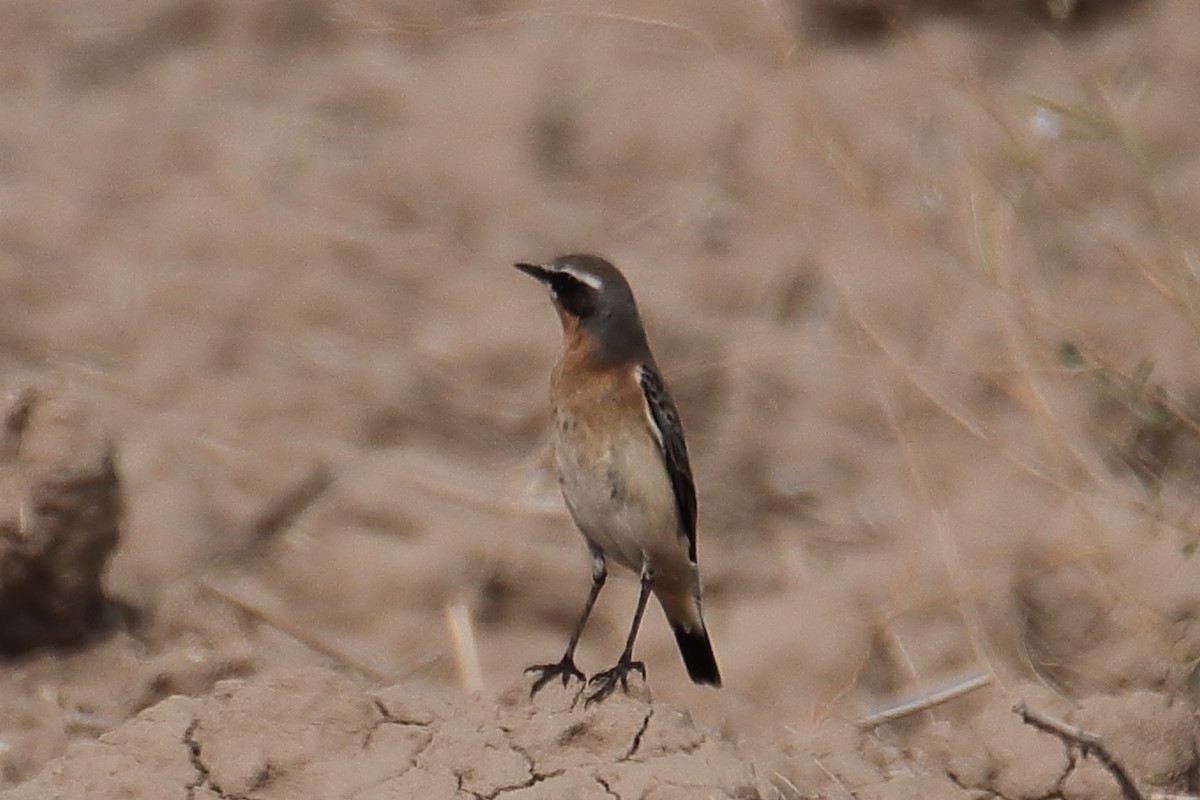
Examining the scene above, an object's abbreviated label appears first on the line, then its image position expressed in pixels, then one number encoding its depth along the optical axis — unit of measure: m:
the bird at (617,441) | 13.63
